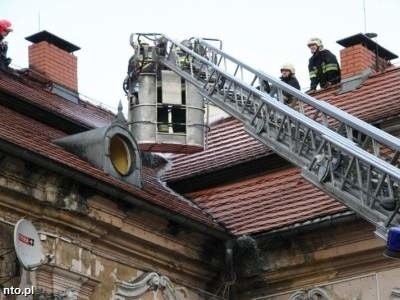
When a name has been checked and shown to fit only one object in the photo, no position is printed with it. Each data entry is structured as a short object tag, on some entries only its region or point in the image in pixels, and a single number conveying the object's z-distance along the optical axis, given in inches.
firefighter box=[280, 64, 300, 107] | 999.0
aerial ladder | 695.7
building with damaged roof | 757.9
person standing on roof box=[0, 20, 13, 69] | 939.3
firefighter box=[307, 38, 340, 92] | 1025.5
